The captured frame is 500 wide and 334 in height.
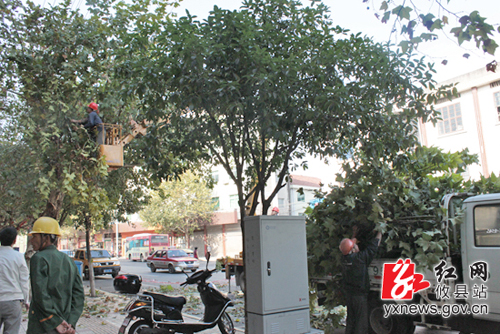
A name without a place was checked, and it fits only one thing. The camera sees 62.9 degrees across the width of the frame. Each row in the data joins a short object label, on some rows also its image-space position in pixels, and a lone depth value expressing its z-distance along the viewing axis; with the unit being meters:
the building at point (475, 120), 20.61
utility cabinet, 5.66
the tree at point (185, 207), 40.50
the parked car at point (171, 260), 26.16
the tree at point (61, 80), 8.63
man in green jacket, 3.26
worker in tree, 9.27
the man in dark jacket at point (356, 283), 5.92
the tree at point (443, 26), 3.41
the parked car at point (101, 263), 24.88
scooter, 6.55
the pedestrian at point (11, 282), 4.83
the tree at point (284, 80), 5.59
